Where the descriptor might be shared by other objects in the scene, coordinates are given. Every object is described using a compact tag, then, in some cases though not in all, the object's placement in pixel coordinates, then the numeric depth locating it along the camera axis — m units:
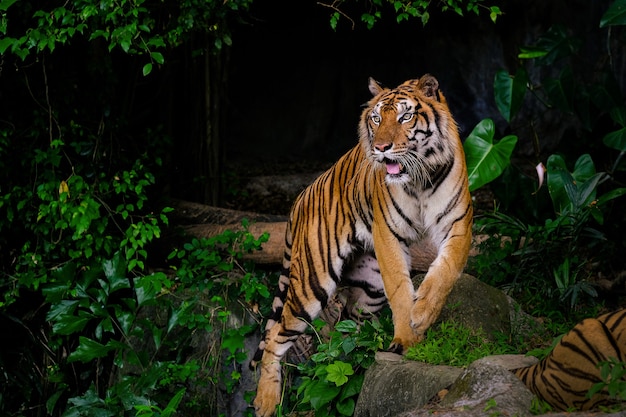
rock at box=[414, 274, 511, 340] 10.22
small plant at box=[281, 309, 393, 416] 9.83
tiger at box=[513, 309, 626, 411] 7.00
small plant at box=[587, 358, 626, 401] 6.50
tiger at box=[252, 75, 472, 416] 9.14
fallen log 12.28
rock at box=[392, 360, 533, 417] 7.25
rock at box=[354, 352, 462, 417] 8.62
